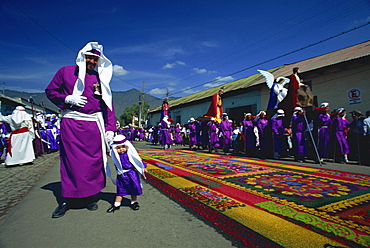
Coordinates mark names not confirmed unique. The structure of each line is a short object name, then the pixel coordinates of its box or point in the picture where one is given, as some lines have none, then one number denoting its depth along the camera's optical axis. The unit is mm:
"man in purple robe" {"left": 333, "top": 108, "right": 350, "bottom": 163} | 7066
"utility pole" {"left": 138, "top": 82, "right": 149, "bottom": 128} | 37172
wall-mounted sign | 9336
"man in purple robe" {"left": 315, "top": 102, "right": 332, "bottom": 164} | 7312
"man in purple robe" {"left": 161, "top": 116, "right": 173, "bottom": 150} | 12672
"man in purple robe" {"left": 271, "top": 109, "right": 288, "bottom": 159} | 7777
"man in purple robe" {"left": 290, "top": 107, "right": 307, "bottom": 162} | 7141
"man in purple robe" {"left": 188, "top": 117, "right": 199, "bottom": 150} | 13406
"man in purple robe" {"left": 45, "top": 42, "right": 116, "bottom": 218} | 2760
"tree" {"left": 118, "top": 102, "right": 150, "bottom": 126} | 55812
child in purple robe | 2812
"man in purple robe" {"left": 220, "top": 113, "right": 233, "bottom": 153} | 10078
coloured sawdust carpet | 1875
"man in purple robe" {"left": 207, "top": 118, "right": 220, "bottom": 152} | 10658
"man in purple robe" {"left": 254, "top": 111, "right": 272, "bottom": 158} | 8258
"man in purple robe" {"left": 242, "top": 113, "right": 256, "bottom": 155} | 9109
